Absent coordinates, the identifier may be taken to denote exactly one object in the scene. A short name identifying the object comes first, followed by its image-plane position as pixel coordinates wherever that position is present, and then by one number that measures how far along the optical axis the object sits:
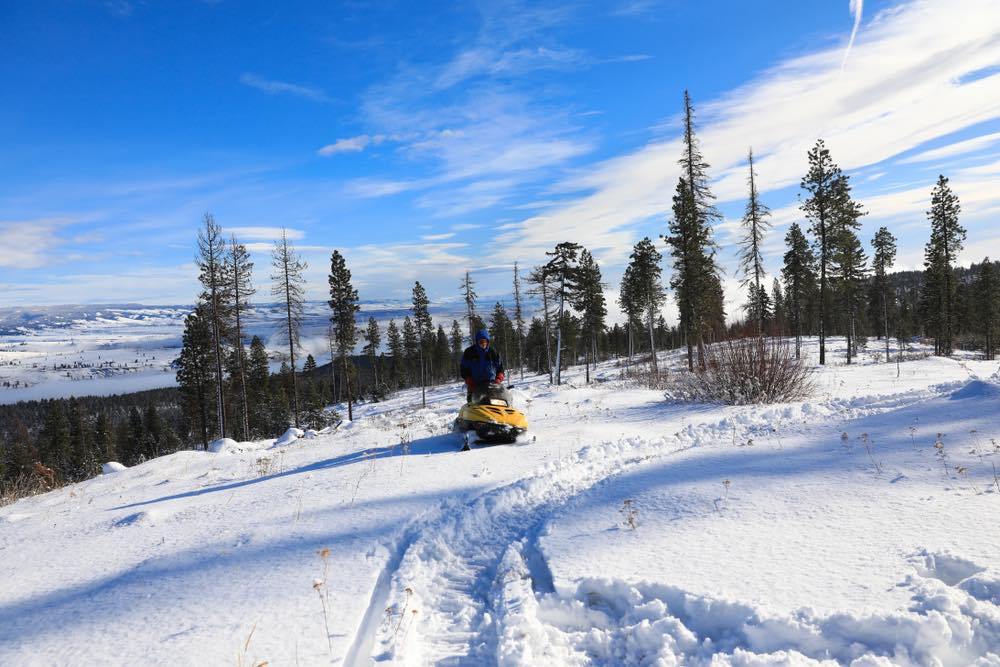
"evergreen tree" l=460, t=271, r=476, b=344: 45.08
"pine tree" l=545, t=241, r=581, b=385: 34.09
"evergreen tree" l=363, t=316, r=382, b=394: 56.56
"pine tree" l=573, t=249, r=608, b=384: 35.78
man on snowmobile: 9.65
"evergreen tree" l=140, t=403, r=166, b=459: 52.38
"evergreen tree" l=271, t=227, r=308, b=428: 29.35
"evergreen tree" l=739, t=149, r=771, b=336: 33.72
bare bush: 11.78
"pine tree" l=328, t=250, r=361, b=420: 34.75
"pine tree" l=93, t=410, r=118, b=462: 46.37
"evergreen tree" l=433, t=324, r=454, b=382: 78.42
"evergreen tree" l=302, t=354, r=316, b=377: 64.75
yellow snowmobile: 9.08
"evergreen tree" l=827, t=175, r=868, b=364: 28.30
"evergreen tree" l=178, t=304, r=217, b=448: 31.36
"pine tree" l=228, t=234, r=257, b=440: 27.84
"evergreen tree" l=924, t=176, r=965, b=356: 36.12
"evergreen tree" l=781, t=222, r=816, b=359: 43.59
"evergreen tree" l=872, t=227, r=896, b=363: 49.22
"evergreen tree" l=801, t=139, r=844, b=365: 28.23
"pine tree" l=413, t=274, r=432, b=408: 46.78
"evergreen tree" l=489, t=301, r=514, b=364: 63.14
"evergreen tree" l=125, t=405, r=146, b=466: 51.66
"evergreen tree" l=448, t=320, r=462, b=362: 78.31
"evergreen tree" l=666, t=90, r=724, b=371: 27.92
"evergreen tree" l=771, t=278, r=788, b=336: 67.76
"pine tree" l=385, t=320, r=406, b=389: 69.00
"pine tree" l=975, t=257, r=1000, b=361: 43.60
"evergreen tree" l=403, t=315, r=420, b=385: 60.81
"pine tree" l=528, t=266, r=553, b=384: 35.75
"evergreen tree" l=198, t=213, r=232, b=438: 25.28
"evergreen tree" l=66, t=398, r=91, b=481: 42.69
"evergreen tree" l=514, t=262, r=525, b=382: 49.30
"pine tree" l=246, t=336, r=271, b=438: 43.50
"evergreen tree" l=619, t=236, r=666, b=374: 43.09
